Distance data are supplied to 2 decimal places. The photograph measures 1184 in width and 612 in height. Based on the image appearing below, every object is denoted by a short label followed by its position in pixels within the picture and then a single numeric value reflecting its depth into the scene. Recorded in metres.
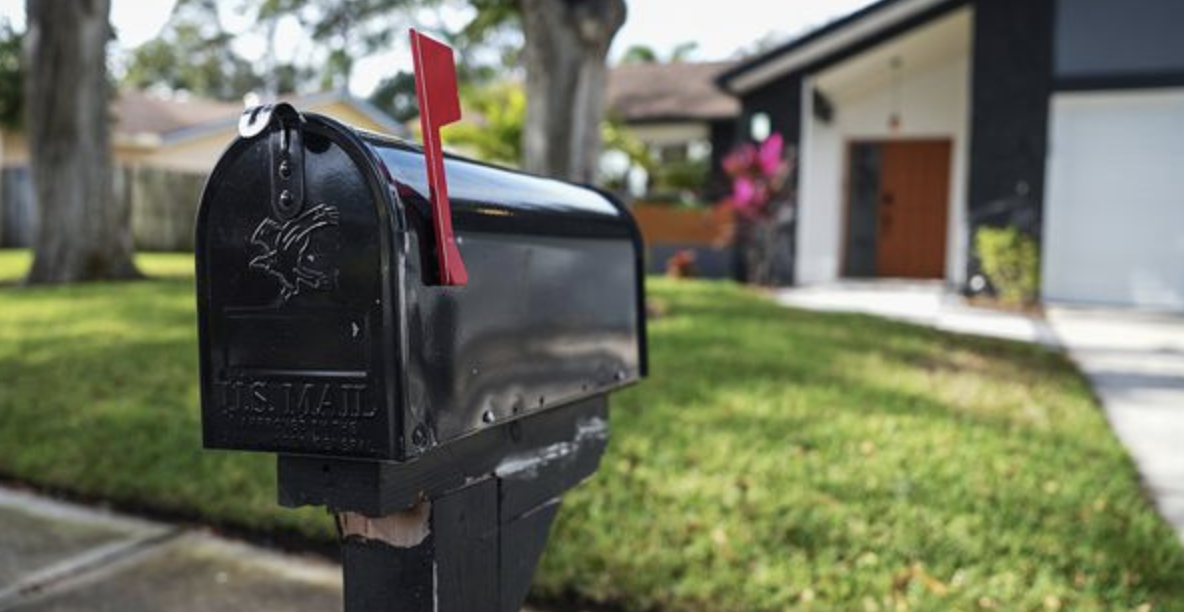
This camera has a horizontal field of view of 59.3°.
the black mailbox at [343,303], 1.29
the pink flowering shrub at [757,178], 12.91
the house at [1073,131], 11.09
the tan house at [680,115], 18.72
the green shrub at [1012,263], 10.83
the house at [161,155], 21.66
